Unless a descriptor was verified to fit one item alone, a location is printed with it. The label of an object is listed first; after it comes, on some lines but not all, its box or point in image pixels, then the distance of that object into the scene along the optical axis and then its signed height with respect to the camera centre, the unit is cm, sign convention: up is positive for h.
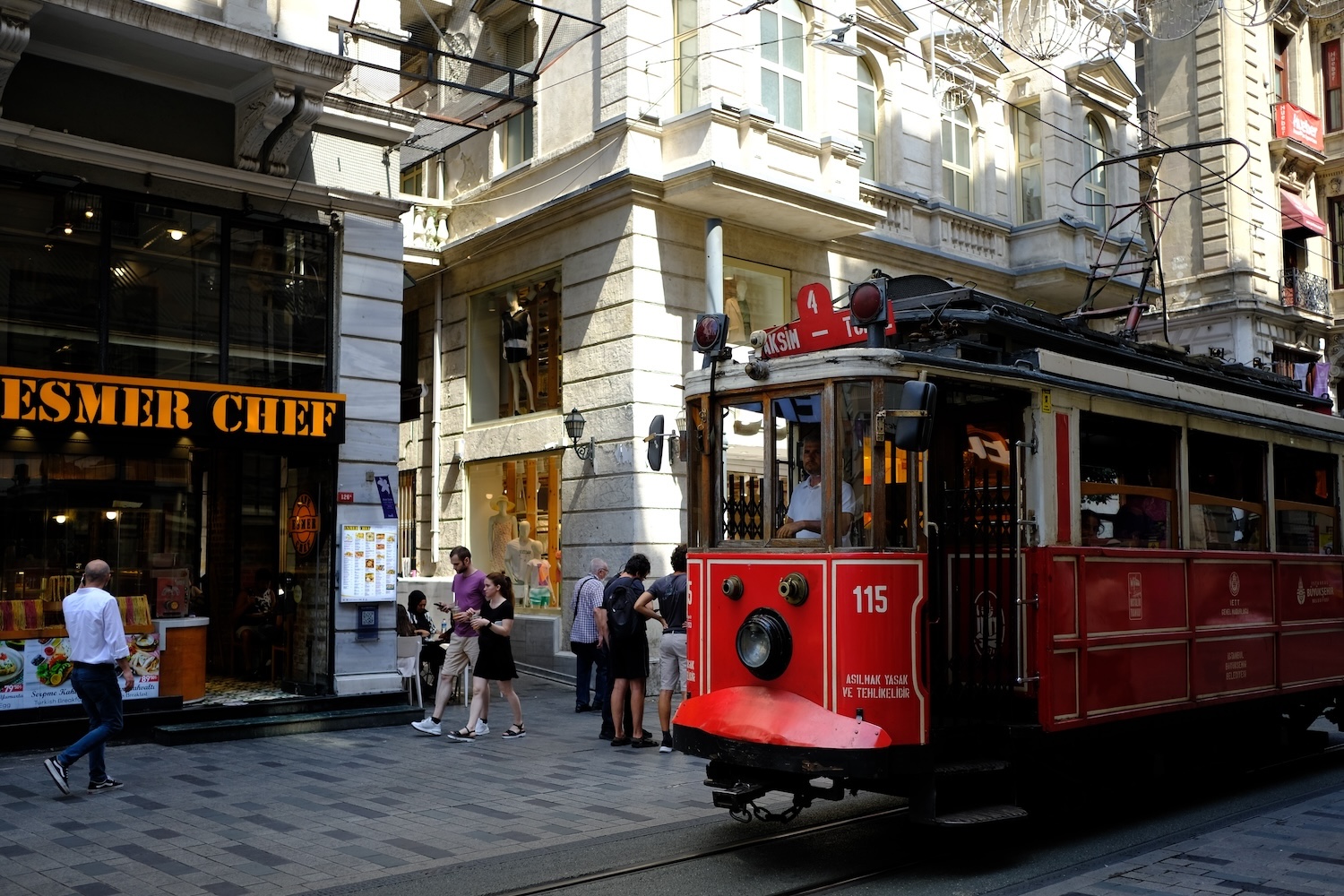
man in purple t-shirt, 1222 -96
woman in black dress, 1182 -119
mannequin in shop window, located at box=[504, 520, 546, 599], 1802 -36
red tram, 688 -13
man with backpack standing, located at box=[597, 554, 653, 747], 1181 -119
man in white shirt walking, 909 -93
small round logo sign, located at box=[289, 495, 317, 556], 1354 +11
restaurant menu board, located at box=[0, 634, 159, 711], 1095 -128
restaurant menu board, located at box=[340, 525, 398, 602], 1324 -33
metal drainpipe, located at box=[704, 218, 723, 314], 1642 +370
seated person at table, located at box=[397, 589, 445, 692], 1437 -116
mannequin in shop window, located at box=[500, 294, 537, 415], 1836 +301
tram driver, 720 +19
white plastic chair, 1384 -146
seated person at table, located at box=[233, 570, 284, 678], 1409 -101
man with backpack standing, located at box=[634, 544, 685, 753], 1166 -91
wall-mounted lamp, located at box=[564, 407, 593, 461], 1661 +147
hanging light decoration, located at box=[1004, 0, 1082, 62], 1243 +557
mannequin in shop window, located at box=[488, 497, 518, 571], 1852 +6
